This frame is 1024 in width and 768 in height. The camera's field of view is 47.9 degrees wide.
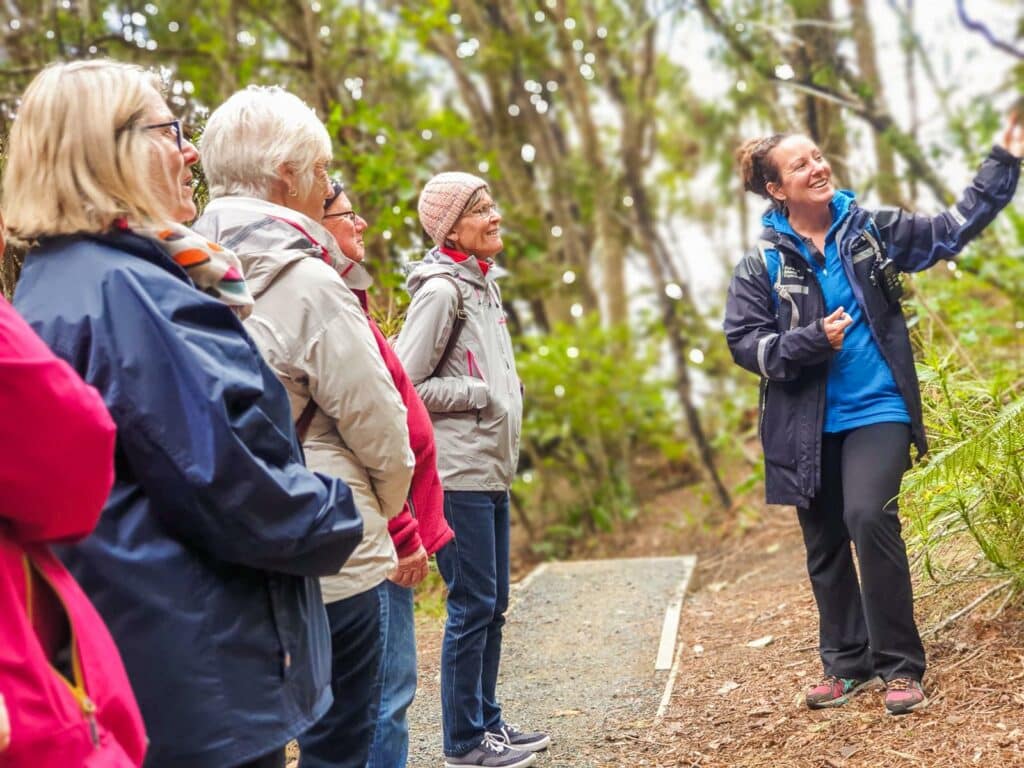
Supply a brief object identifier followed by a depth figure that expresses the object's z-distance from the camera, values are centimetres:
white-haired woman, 272
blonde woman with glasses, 205
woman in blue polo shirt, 426
